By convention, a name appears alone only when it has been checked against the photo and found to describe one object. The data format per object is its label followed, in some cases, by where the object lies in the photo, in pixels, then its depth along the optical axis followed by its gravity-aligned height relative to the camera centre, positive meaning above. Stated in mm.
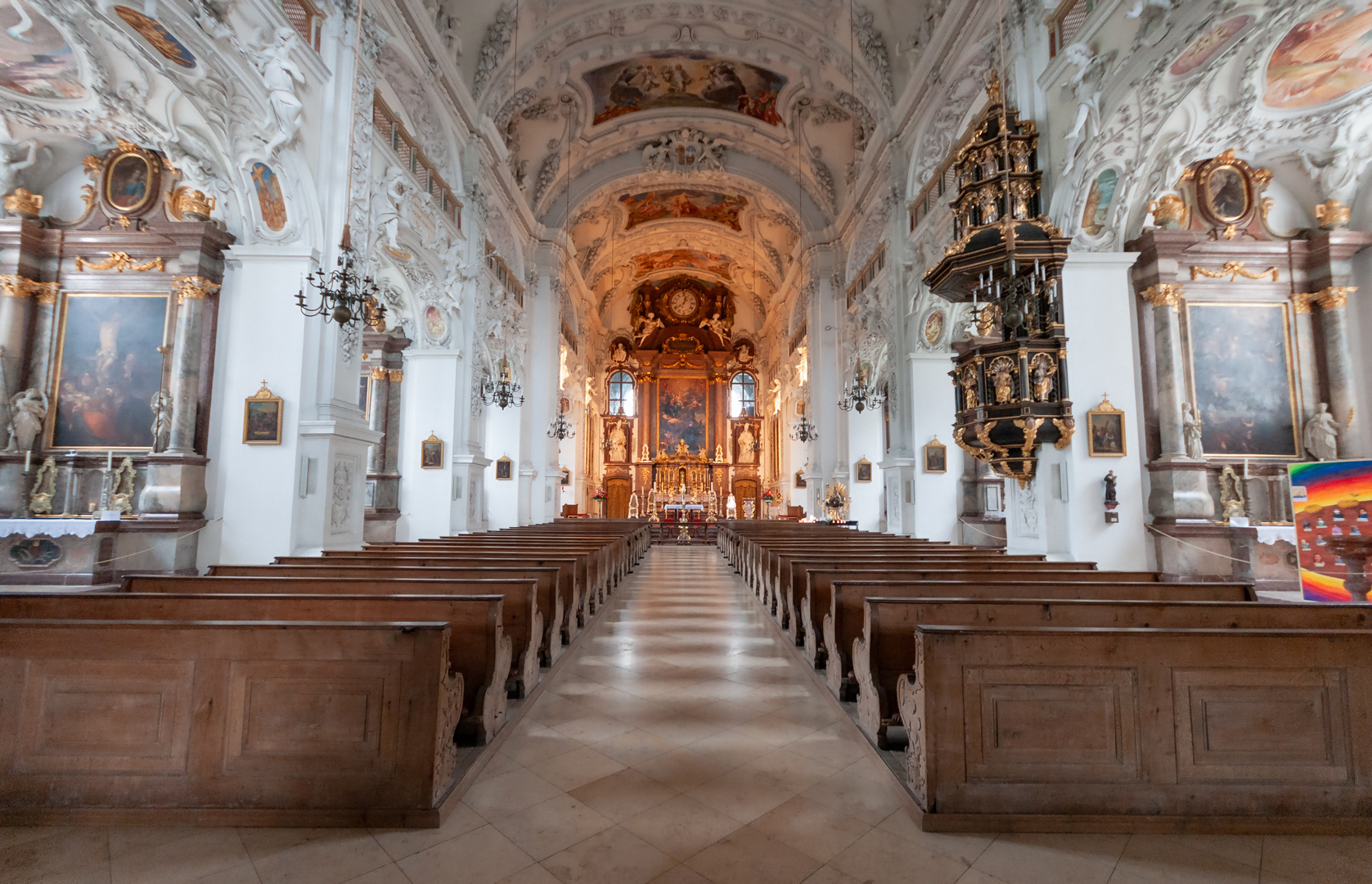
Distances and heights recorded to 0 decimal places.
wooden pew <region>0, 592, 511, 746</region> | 3146 -556
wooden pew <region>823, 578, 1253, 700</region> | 3951 -551
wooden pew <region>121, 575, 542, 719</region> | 3908 -543
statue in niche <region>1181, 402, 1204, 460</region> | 7239 +805
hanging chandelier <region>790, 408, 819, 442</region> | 16359 +1786
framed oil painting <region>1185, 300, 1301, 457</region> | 8008 +1545
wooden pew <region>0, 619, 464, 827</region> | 2373 -815
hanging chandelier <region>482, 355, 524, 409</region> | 12336 +2157
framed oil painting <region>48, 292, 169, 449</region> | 7934 +1582
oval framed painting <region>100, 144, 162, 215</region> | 8219 +4011
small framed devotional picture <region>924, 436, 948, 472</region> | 10820 +710
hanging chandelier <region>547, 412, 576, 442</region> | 16094 +1773
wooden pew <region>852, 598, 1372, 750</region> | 3122 -556
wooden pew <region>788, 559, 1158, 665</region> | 4531 -519
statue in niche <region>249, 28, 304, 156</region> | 6555 +4215
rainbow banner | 5625 -89
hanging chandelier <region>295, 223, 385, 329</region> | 5793 +1960
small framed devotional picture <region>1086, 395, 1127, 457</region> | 6664 +701
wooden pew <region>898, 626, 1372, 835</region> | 2393 -828
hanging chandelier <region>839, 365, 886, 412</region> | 12281 +2068
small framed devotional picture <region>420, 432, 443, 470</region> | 11242 +781
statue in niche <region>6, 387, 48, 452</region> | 7695 +937
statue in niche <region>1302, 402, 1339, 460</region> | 7746 +806
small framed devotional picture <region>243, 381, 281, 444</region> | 6879 +849
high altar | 28266 +4435
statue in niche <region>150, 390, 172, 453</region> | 7074 +872
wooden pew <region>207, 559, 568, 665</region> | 4566 -517
